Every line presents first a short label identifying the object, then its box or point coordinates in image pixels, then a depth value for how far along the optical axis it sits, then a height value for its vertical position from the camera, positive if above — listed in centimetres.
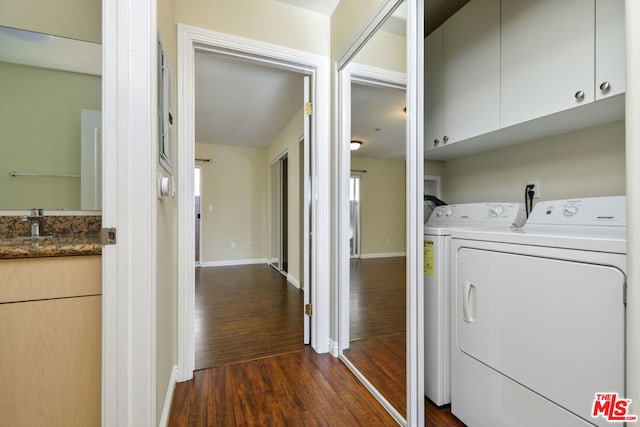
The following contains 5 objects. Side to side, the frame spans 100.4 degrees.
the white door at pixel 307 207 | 216 +3
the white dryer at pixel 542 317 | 85 -40
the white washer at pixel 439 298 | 144 -48
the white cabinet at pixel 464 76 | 148 +84
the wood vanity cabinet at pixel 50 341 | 90 -46
